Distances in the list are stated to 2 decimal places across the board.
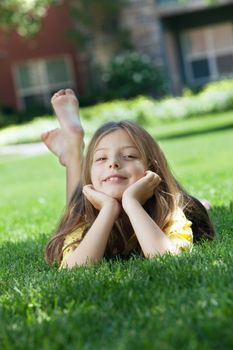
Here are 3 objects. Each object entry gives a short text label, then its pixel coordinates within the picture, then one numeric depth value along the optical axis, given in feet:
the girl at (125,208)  11.59
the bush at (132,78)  83.97
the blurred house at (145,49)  87.45
